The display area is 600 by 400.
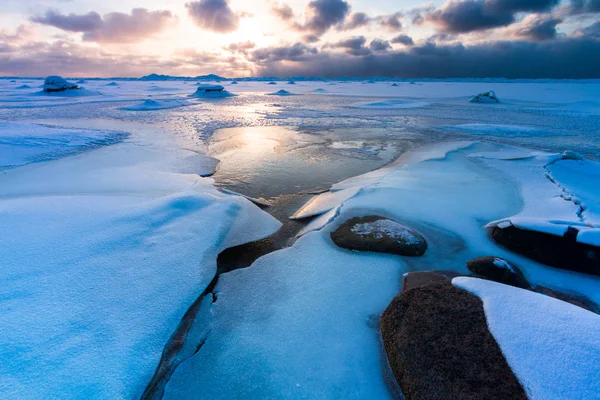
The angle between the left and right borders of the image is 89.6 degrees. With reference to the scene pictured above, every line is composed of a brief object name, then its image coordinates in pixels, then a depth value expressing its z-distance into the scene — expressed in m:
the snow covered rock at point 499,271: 2.62
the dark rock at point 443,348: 1.60
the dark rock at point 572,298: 2.37
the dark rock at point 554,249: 2.81
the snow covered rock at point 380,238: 3.06
